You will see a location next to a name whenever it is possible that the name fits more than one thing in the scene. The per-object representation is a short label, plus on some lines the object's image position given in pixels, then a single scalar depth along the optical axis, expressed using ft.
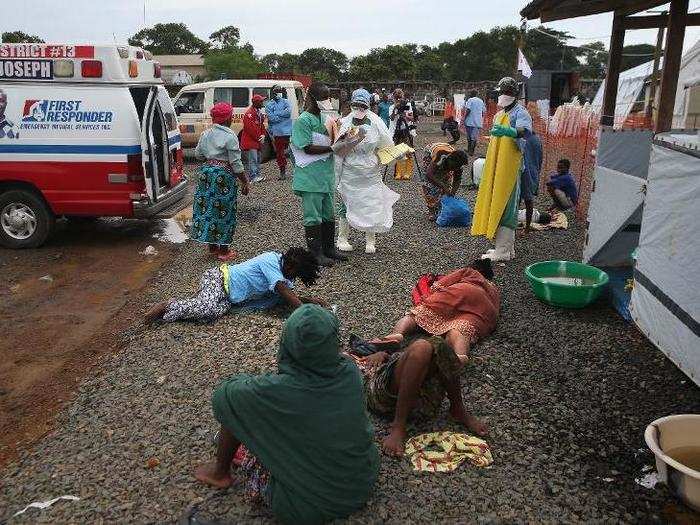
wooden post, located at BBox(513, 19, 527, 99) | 56.80
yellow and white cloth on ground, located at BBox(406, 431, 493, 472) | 10.28
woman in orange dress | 14.69
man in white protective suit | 21.38
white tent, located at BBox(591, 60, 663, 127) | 52.78
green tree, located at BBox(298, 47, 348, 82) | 174.09
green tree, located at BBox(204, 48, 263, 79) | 126.55
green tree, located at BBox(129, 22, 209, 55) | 224.94
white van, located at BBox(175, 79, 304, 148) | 49.15
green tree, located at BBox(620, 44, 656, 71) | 123.95
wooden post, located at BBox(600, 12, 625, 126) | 19.48
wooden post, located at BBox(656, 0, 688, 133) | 15.44
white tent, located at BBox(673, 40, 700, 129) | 40.55
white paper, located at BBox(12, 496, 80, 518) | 9.34
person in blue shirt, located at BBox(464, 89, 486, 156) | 50.90
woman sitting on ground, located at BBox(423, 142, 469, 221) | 27.40
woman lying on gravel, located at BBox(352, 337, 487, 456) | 10.60
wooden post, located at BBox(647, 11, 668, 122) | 27.65
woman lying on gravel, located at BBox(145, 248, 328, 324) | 15.78
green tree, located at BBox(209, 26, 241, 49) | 209.18
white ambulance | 23.18
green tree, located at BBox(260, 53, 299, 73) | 176.00
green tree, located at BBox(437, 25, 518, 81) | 171.68
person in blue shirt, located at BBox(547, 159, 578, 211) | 29.27
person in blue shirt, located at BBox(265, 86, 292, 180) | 40.86
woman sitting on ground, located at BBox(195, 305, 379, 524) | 8.08
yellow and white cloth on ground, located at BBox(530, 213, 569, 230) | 27.04
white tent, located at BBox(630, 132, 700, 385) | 11.34
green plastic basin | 16.66
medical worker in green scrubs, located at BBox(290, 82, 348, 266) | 20.10
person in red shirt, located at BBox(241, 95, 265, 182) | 36.60
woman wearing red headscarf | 21.88
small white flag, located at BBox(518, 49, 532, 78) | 55.16
